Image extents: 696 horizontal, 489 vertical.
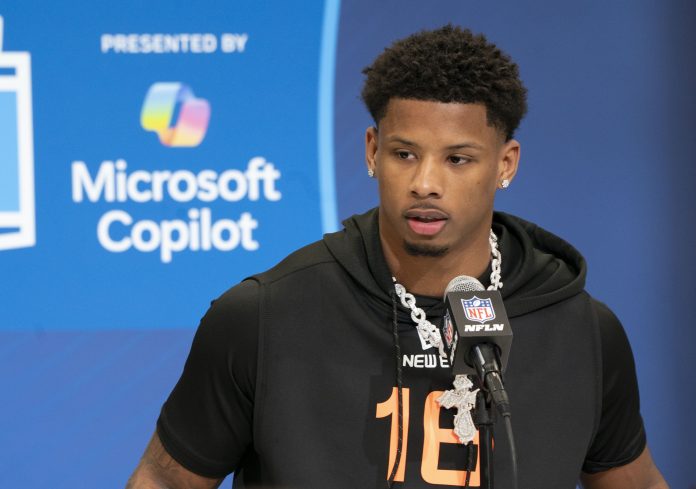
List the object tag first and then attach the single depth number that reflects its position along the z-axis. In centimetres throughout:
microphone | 660
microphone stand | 663
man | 684
